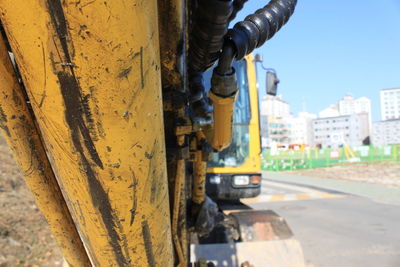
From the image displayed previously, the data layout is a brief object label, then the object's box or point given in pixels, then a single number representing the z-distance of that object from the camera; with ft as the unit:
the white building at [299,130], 235.54
